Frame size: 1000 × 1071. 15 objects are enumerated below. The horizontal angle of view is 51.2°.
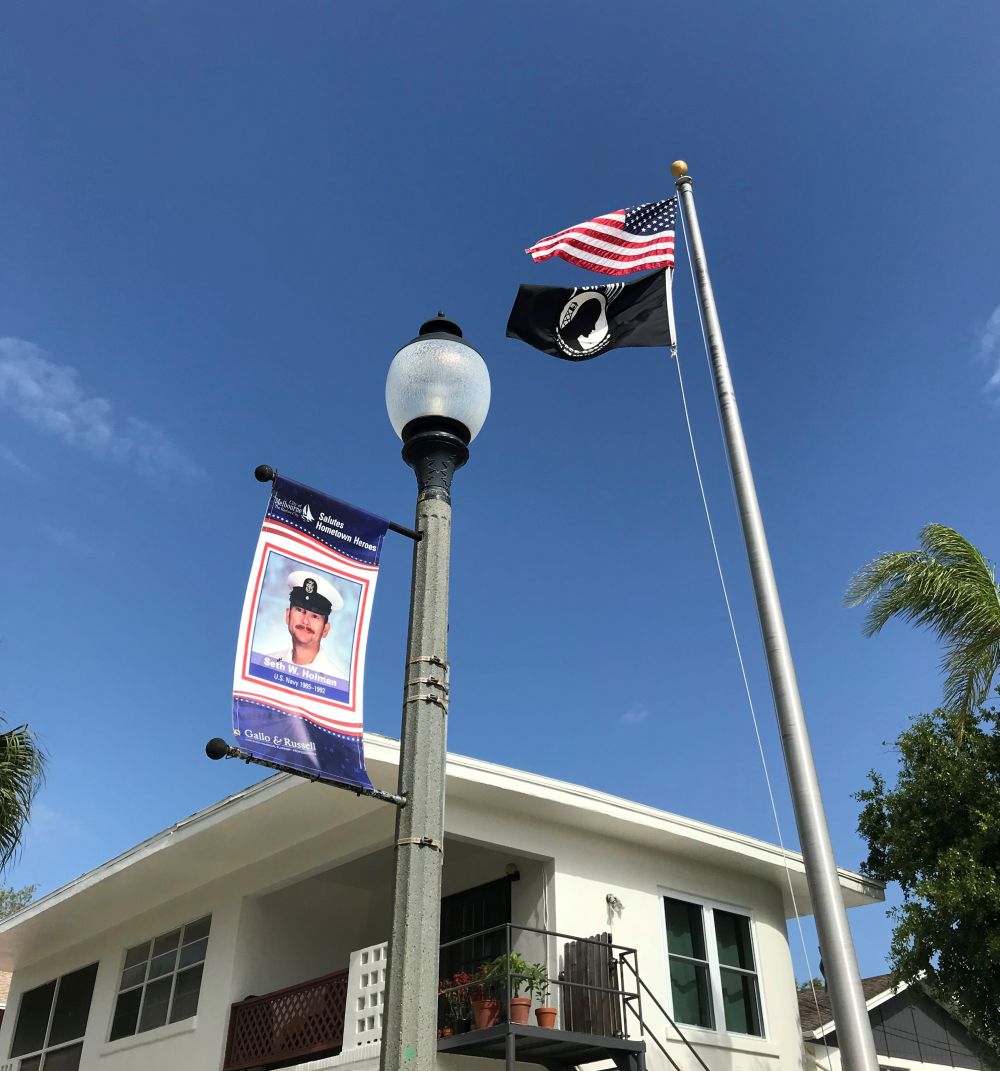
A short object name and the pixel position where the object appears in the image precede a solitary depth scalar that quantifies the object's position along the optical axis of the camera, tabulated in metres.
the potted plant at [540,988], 10.74
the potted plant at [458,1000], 11.35
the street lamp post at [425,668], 3.81
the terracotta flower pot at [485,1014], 10.65
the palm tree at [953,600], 13.44
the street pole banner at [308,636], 4.48
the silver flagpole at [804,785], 6.47
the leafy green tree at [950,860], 12.71
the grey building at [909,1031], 17.28
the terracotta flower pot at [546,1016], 10.73
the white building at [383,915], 12.32
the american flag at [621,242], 10.49
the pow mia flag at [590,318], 10.13
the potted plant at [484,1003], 10.66
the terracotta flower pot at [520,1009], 10.45
